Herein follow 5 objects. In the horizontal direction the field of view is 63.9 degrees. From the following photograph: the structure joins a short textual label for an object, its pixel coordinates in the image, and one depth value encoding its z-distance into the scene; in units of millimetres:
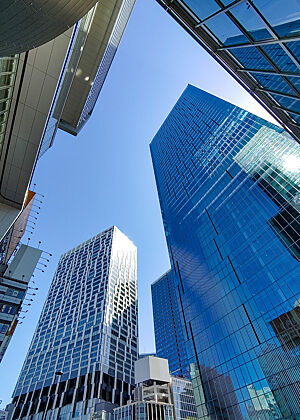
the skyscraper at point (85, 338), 81250
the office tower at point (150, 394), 63438
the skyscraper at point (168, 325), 128000
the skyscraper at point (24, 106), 13391
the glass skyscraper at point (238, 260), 34375
